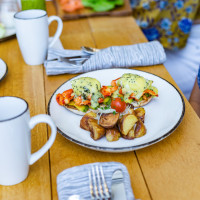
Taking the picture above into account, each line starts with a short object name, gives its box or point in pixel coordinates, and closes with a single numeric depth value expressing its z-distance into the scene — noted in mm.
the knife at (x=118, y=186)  558
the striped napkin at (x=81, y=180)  569
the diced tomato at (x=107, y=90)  891
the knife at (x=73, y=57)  1129
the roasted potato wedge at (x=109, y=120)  716
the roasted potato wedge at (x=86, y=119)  766
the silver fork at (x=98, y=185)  548
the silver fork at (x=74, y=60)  1114
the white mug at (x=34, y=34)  1081
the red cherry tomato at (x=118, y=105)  790
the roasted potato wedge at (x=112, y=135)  722
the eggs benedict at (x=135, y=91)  888
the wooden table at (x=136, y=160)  625
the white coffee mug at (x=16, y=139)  554
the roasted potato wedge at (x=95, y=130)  721
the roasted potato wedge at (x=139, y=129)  736
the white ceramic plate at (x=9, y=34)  1366
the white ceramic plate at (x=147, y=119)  701
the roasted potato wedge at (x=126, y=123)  716
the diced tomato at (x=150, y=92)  887
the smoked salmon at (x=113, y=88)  897
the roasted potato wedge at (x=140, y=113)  786
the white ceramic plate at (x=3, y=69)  1044
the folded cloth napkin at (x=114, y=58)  1088
